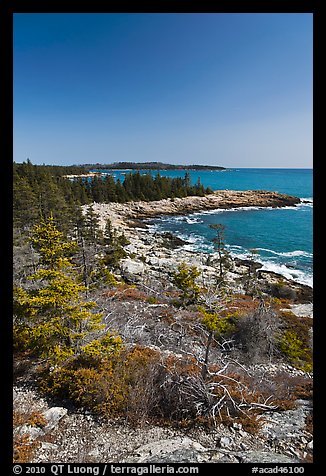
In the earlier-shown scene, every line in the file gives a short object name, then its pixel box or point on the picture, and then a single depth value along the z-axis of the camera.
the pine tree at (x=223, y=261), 18.37
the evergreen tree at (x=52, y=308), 5.79
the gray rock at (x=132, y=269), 19.43
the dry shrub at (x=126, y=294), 13.13
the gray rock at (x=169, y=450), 3.70
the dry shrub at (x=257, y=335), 8.81
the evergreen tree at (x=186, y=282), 11.41
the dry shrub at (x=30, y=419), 4.61
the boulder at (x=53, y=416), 4.74
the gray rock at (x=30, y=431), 4.40
